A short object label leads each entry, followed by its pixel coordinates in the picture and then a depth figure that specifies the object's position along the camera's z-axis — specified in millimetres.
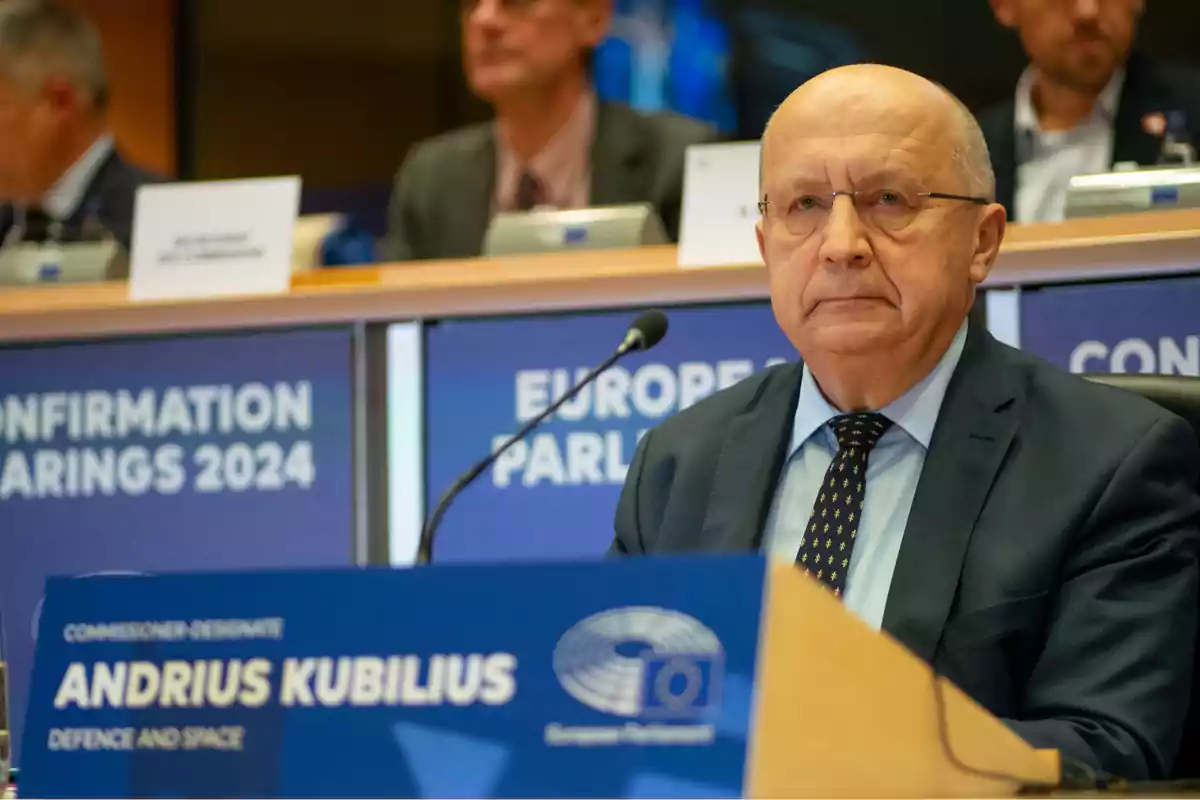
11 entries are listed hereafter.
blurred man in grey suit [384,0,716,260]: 8711
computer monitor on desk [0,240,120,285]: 7445
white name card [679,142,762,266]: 6211
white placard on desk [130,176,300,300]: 6824
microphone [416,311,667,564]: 4543
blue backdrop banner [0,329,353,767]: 6641
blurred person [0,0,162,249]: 9547
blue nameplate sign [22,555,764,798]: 2299
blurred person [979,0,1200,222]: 8102
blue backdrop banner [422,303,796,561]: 6184
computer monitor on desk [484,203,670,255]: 6793
